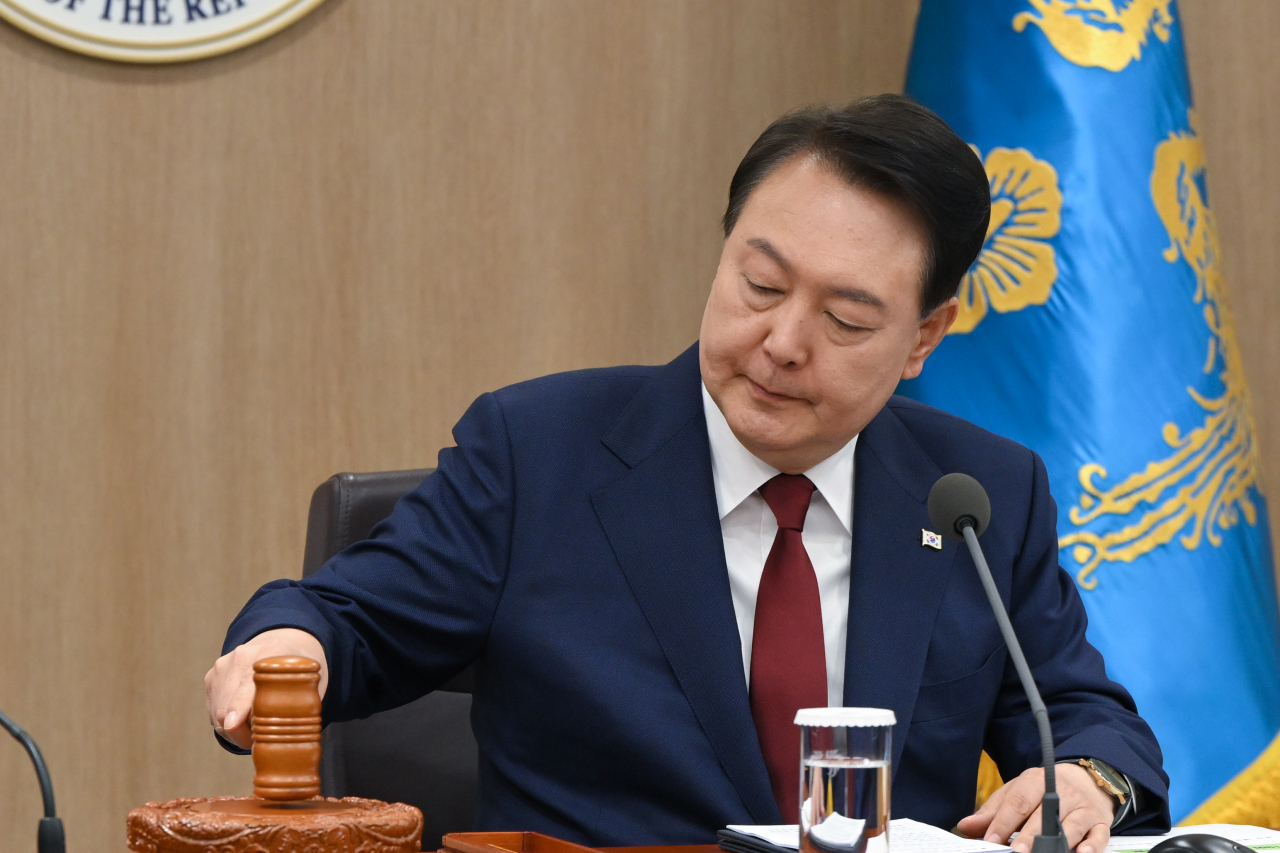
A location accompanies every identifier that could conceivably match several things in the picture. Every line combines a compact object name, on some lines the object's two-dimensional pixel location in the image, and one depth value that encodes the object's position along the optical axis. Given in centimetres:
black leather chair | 478
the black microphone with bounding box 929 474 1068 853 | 405
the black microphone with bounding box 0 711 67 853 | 390
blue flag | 541
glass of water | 397
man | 445
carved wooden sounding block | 382
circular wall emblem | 546
